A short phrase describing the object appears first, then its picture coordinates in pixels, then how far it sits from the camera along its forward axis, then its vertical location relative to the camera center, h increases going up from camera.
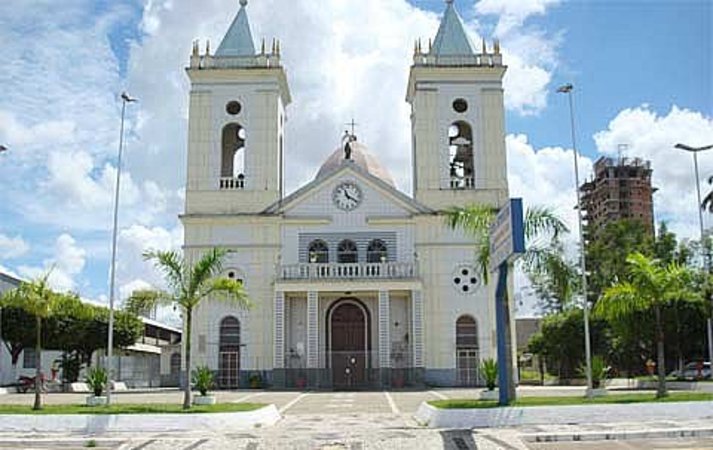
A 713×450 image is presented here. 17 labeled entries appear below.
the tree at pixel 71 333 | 41.53 +2.31
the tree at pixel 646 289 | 22.98 +2.29
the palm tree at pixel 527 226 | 22.20 +3.85
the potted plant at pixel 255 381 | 38.03 -0.17
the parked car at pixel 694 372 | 37.13 +0.02
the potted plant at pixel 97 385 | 22.89 -0.16
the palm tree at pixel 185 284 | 22.42 +2.49
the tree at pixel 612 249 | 58.56 +8.94
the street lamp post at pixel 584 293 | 23.65 +2.54
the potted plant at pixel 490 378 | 22.31 -0.11
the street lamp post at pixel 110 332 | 24.33 +1.33
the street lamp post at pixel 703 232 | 32.34 +5.43
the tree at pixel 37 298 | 22.94 +2.20
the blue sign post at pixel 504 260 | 17.09 +2.40
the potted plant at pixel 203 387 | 23.28 -0.25
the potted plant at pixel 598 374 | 24.31 -0.02
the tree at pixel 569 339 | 44.97 +1.81
